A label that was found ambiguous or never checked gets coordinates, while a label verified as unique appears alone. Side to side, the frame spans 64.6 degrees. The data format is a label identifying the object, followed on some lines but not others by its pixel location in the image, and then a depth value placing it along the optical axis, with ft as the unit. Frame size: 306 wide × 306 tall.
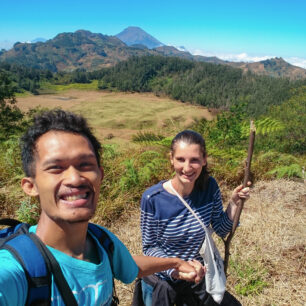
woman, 6.05
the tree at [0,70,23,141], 47.32
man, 3.20
